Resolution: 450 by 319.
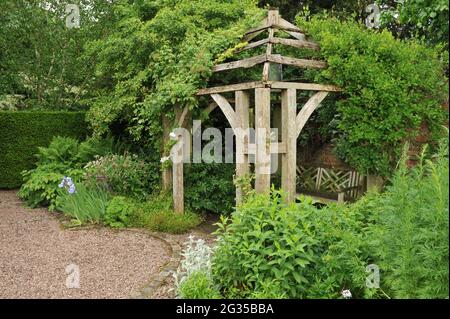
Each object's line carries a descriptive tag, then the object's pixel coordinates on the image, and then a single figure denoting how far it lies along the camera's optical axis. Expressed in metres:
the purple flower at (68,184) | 8.17
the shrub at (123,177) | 8.38
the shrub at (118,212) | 7.62
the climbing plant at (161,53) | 7.23
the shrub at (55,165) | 9.22
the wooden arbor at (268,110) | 6.02
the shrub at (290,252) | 3.82
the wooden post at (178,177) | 7.84
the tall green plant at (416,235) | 2.96
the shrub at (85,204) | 7.79
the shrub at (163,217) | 7.30
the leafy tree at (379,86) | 6.36
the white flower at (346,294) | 3.76
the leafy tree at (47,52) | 12.33
